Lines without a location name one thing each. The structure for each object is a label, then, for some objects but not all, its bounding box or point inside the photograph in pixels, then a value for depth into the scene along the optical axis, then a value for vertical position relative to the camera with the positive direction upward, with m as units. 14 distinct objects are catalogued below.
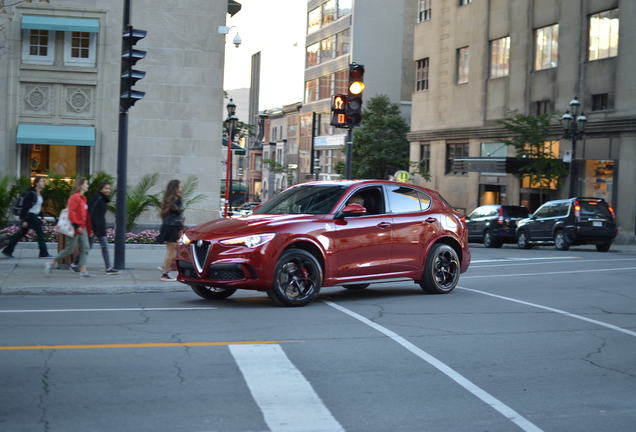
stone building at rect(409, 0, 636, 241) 41.22 +5.42
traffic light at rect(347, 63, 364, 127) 18.81 +1.87
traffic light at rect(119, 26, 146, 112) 15.75 +1.88
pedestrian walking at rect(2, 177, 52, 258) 19.08 -0.84
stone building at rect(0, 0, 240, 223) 27.30 +2.57
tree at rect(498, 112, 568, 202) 42.94 +1.98
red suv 11.77 -0.82
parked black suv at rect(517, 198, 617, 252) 31.67 -1.05
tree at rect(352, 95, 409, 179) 69.94 +3.38
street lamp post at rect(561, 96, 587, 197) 37.88 +2.87
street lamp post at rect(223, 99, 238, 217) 36.09 +2.38
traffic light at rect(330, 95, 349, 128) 18.84 +1.54
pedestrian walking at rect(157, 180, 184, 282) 15.55 -0.70
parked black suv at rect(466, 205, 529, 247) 36.38 -1.36
